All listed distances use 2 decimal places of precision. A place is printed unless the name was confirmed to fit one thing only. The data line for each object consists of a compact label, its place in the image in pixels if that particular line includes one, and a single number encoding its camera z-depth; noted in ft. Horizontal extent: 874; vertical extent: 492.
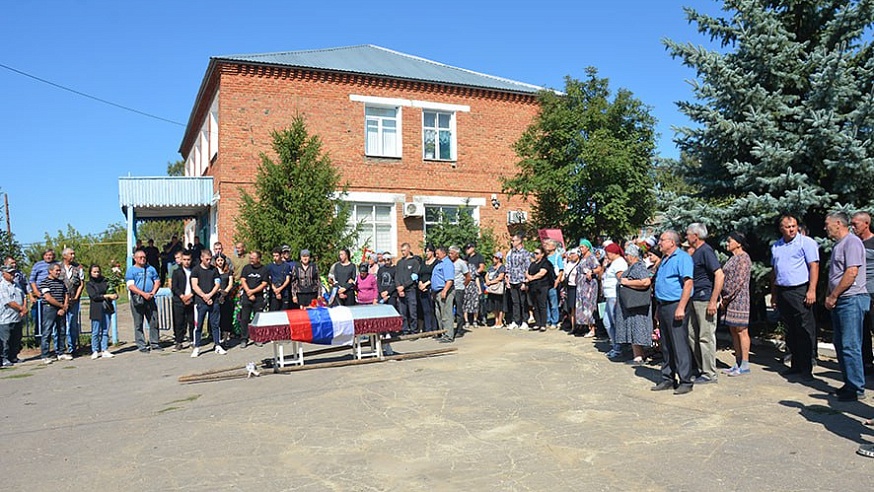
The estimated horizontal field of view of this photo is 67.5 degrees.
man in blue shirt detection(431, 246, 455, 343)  41.37
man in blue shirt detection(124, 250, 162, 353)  41.81
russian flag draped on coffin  30.53
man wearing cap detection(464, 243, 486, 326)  48.73
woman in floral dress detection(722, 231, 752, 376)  27.22
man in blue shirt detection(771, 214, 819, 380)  25.64
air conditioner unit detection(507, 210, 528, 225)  75.51
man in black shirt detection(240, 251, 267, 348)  42.29
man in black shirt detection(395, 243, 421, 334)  44.06
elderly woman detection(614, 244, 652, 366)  29.66
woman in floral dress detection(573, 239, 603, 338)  38.93
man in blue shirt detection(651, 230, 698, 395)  24.72
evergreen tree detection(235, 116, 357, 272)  51.72
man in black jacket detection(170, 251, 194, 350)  41.78
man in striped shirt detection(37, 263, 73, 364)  39.68
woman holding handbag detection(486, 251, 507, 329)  47.28
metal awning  61.98
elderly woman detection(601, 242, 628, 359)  33.32
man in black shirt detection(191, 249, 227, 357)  40.16
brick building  64.75
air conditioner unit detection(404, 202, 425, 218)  70.90
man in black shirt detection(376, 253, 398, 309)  43.96
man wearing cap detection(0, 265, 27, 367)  38.32
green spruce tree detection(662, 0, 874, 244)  29.43
